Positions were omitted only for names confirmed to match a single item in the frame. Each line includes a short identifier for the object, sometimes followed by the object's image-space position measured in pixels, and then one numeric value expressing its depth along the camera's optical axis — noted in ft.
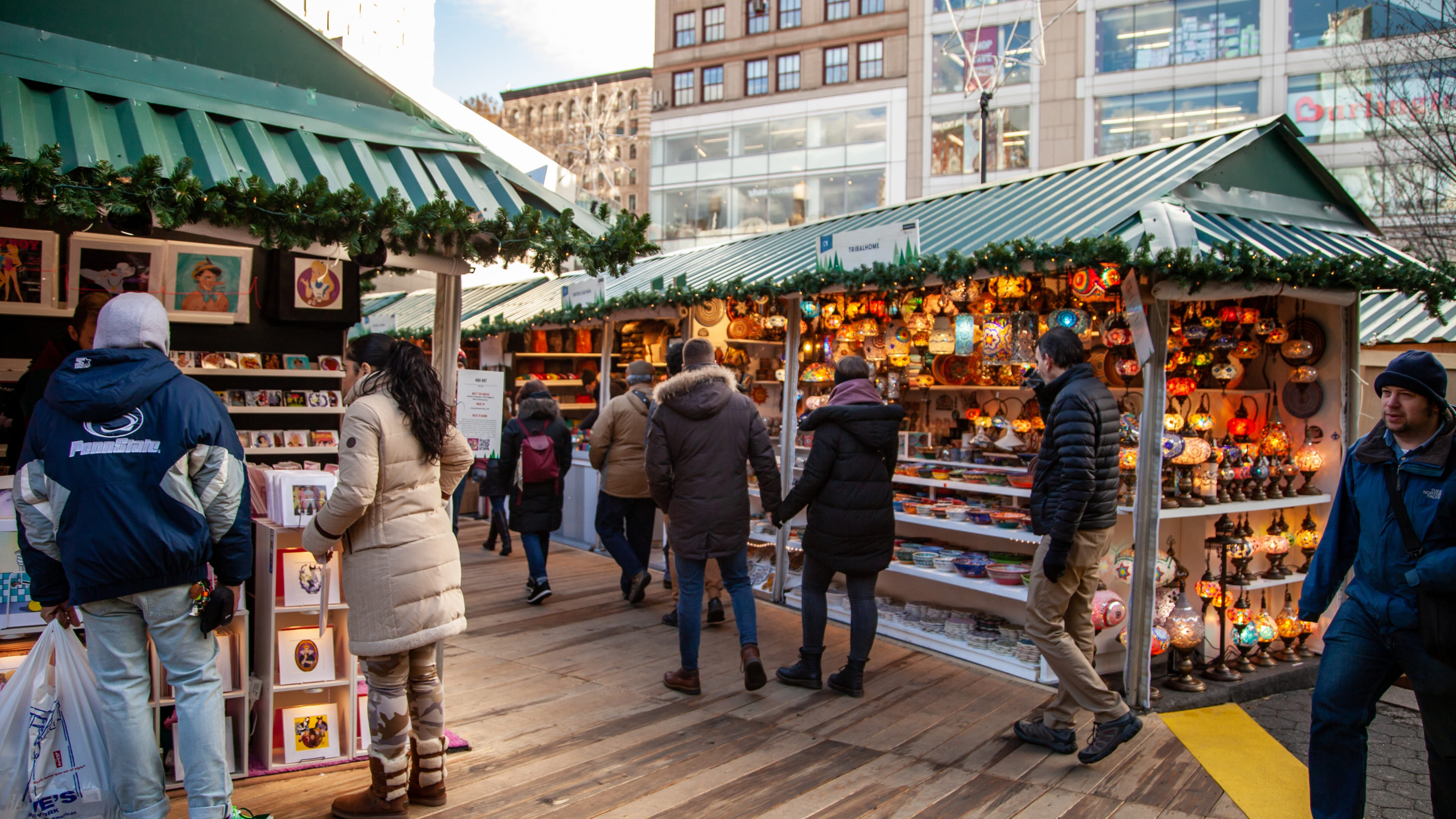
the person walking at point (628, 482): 21.01
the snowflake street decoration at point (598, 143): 141.90
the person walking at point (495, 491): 28.02
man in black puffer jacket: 12.71
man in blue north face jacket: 9.55
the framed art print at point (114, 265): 12.91
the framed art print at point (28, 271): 12.84
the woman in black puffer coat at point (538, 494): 22.21
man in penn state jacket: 8.93
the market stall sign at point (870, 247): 18.31
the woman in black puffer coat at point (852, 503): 15.44
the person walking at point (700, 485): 15.66
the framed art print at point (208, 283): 13.71
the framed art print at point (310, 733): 12.01
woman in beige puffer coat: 10.20
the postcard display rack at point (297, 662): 11.85
